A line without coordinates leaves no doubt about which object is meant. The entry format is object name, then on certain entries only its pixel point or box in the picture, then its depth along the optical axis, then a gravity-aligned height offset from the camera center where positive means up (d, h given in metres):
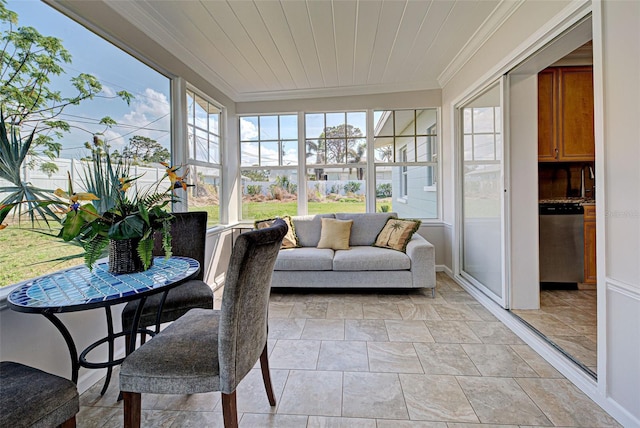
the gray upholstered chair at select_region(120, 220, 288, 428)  1.12 -0.57
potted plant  1.29 -0.03
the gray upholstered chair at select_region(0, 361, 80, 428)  0.90 -0.59
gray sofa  3.19 -0.61
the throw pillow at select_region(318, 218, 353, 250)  3.65 -0.27
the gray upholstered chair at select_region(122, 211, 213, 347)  1.75 -0.49
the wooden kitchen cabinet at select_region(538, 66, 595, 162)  3.04 +1.00
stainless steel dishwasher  3.08 -0.35
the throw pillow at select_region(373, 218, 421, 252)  3.43 -0.26
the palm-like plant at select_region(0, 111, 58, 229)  1.31 +0.19
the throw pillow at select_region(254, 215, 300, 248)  3.57 -0.26
